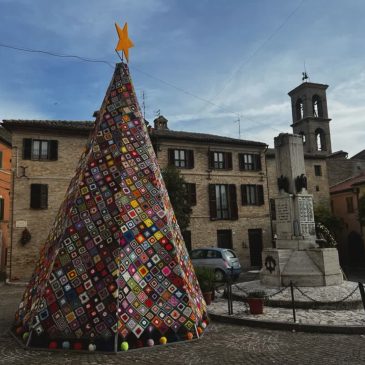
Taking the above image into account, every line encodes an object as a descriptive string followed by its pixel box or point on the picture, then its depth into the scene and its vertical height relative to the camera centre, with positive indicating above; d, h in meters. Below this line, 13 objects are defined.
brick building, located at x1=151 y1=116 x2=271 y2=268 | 25.92 +3.28
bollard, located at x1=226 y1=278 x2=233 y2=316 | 8.30 -1.73
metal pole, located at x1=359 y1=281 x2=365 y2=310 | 7.27 -1.37
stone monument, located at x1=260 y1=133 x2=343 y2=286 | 10.13 -0.31
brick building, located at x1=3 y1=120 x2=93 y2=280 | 21.06 +3.58
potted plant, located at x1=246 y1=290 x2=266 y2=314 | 8.24 -1.72
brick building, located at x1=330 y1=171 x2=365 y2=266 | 29.61 +0.46
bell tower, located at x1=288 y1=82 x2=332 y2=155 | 45.17 +14.05
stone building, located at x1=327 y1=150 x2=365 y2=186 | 37.16 +6.27
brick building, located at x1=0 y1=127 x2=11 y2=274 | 25.45 +3.28
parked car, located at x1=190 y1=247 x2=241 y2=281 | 17.08 -1.50
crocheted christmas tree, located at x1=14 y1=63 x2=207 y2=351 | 5.90 -0.56
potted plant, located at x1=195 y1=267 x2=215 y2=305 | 9.70 -1.40
